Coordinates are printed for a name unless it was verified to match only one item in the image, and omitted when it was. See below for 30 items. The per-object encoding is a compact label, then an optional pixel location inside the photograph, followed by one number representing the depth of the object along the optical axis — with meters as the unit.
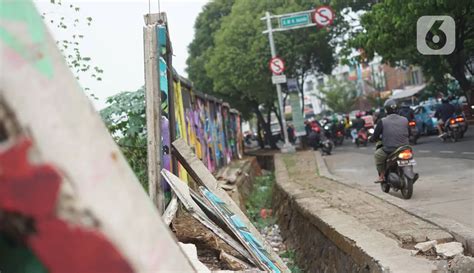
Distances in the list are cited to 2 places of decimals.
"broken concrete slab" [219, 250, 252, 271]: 4.38
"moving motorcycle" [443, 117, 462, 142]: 17.52
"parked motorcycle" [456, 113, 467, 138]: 17.57
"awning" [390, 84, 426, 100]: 43.44
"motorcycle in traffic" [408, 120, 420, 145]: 19.32
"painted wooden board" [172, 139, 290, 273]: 5.17
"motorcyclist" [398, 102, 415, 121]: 18.10
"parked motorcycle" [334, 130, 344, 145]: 27.72
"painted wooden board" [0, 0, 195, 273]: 1.58
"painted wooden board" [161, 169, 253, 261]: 4.63
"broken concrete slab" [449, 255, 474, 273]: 4.34
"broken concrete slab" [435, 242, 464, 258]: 4.75
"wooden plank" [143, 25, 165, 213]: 5.78
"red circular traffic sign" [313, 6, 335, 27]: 19.30
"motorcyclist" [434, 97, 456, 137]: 18.05
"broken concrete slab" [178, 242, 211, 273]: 3.16
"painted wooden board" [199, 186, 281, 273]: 4.43
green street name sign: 20.19
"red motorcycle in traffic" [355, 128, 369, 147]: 24.02
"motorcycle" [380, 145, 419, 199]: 8.70
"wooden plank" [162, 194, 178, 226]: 4.96
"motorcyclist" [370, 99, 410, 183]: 9.09
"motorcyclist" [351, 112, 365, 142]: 24.57
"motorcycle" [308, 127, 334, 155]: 22.12
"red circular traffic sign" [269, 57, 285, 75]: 22.94
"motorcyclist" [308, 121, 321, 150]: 23.75
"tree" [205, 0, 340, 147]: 29.09
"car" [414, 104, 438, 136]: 23.55
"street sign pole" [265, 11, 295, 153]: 24.94
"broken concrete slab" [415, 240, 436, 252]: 4.93
